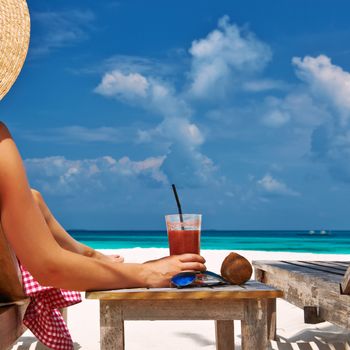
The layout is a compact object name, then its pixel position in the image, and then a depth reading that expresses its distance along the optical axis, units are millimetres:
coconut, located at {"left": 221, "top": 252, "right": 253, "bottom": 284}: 2375
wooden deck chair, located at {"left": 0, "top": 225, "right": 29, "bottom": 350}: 2387
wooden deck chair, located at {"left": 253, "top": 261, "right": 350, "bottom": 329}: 2727
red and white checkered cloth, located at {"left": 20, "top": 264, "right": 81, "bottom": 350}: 2838
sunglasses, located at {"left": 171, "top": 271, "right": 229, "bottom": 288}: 2209
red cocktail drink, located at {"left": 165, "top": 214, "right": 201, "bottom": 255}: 2406
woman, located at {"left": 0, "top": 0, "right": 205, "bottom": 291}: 2033
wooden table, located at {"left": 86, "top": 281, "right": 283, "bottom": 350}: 2100
